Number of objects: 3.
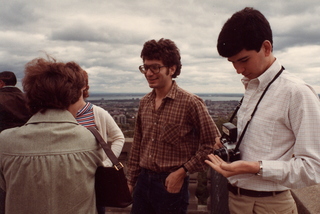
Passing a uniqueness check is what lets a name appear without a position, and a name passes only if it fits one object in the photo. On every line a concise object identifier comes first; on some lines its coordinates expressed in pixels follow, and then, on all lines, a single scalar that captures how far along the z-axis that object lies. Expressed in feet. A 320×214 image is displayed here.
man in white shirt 5.02
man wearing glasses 8.74
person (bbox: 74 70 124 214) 9.48
